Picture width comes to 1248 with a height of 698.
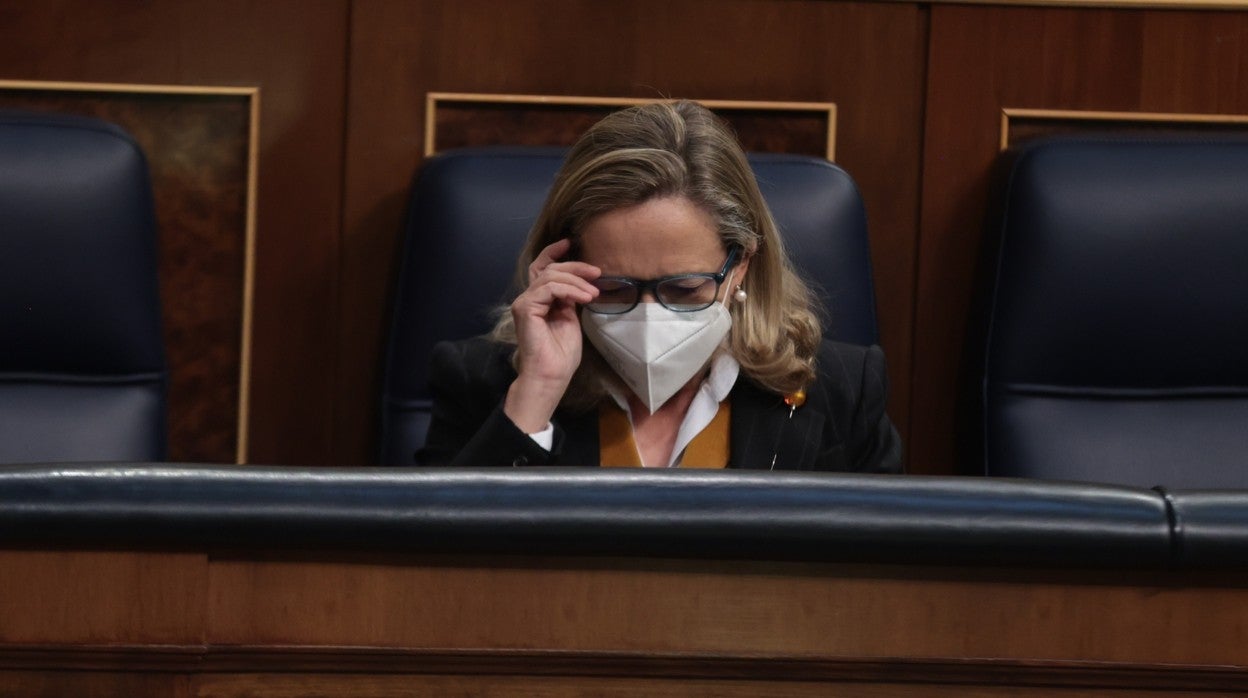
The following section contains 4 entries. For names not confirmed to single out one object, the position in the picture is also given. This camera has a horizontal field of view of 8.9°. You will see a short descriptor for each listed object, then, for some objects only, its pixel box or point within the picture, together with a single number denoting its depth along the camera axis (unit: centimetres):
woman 657
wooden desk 603
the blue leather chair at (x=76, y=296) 669
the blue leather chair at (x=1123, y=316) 673
